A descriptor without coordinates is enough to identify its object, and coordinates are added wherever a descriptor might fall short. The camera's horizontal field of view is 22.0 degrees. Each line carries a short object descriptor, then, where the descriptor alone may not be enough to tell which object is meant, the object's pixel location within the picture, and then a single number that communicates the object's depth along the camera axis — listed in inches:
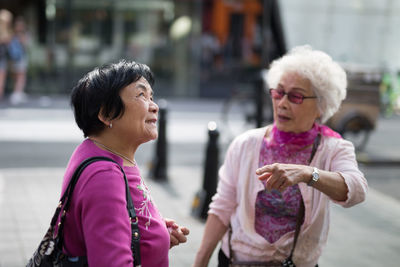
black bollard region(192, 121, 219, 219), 423.2
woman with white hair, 191.5
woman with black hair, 129.5
